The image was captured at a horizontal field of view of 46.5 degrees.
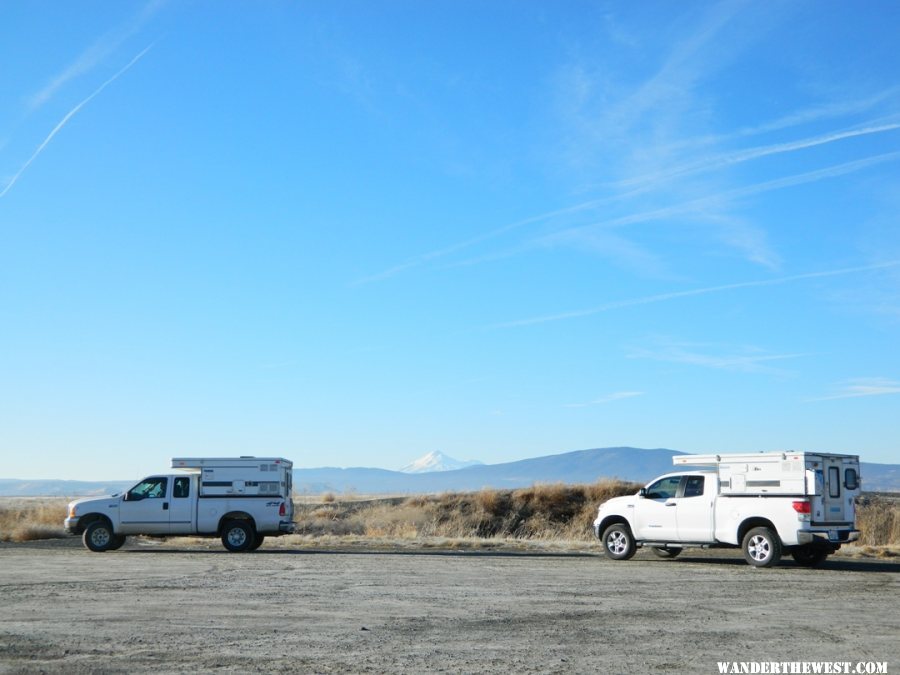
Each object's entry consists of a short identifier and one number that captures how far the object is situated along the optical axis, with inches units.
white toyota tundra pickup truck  813.2
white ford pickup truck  1027.3
